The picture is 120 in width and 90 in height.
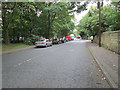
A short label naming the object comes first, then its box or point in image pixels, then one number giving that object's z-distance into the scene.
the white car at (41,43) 19.72
